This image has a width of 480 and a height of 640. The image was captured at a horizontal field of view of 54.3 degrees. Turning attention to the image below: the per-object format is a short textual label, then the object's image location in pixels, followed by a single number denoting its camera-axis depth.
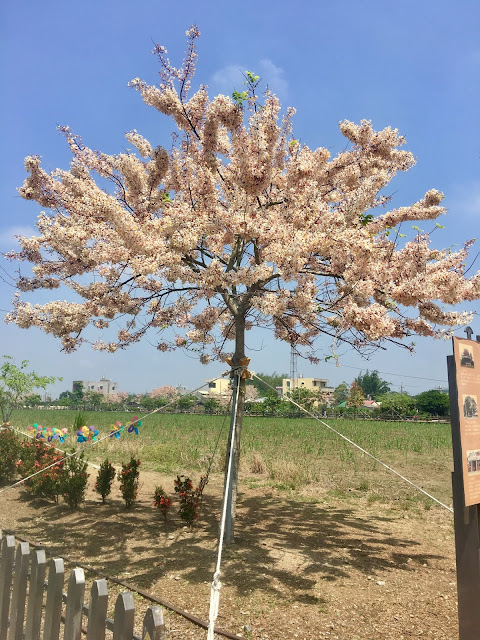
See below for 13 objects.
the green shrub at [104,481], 10.38
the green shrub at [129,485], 9.82
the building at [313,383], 130.04
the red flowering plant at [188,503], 8.38
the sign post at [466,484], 4.12
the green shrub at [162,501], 8.69
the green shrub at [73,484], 9.98
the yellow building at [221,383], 112.75
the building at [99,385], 164.75
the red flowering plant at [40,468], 10.38
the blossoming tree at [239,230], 6.81
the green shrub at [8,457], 12.58
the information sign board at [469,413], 4.14
